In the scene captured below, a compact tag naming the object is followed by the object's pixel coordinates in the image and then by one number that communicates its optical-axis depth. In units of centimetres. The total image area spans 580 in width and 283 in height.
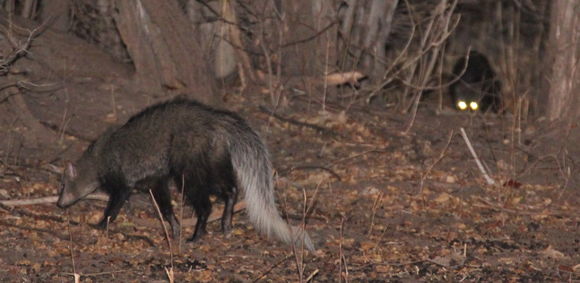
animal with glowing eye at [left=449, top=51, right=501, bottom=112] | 2542
